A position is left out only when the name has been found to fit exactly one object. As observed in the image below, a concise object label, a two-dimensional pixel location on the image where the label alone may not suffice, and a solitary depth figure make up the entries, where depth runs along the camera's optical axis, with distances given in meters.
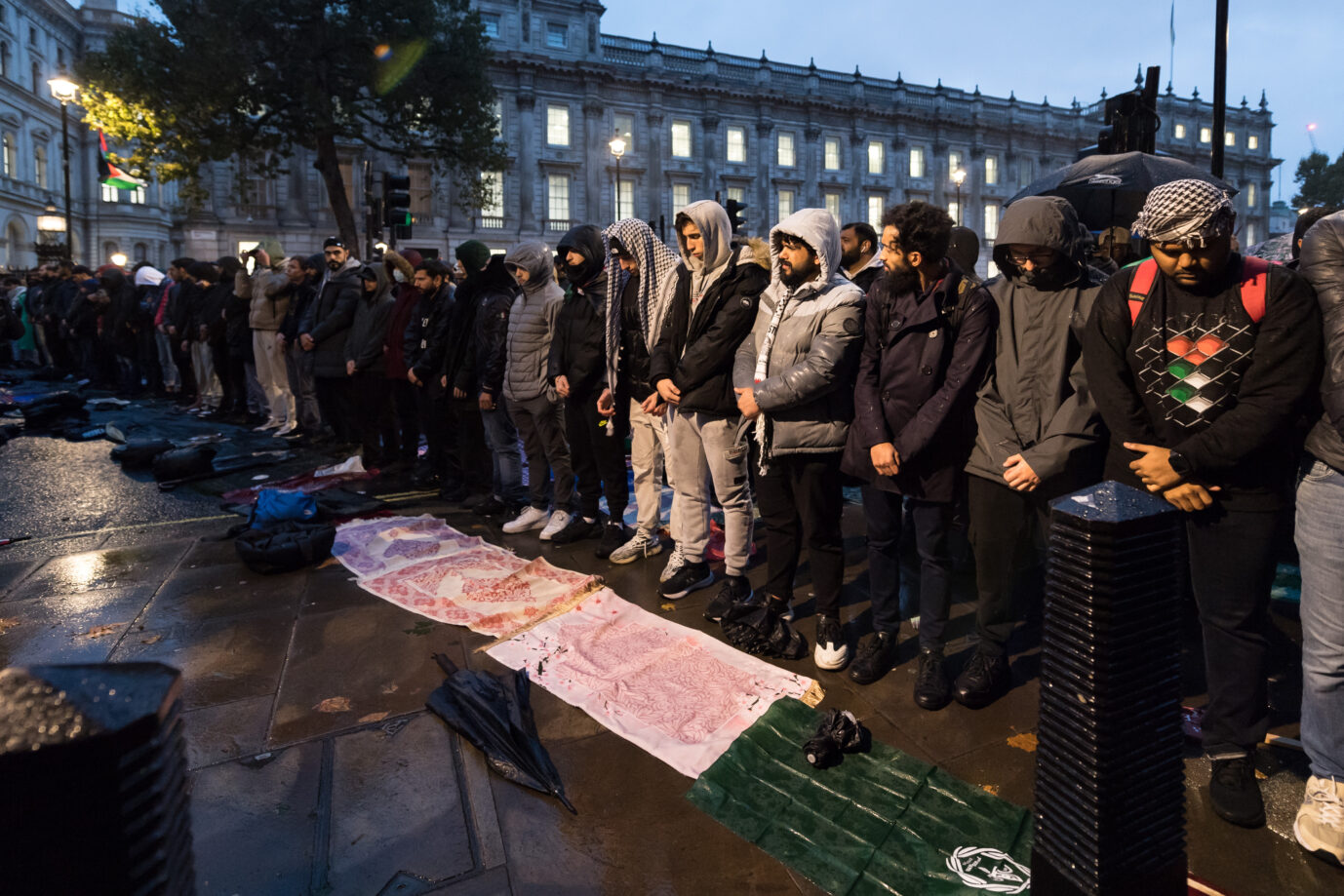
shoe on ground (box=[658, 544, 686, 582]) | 4.65
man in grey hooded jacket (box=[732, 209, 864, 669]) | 3.59
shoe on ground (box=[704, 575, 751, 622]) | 4.21
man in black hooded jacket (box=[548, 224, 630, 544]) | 5.36
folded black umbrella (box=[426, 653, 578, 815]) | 2.77
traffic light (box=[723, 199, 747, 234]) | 11.17
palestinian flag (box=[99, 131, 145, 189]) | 22.02
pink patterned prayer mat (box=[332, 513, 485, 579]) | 5.23
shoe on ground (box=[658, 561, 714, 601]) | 4.53
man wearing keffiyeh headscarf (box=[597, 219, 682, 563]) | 4.91
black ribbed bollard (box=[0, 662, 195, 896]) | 0.90
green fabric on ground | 2.27
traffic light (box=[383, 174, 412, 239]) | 12.30
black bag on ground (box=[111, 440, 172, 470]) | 8.36
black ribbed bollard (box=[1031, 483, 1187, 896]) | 1.56
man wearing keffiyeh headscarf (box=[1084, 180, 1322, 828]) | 2.35
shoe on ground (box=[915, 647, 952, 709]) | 3.23
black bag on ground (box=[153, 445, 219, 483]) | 7.70
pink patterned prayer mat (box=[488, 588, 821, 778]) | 3.04
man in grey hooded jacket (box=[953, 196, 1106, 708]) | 2.99
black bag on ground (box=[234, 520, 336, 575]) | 5.06
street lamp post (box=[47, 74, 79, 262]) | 17.95
